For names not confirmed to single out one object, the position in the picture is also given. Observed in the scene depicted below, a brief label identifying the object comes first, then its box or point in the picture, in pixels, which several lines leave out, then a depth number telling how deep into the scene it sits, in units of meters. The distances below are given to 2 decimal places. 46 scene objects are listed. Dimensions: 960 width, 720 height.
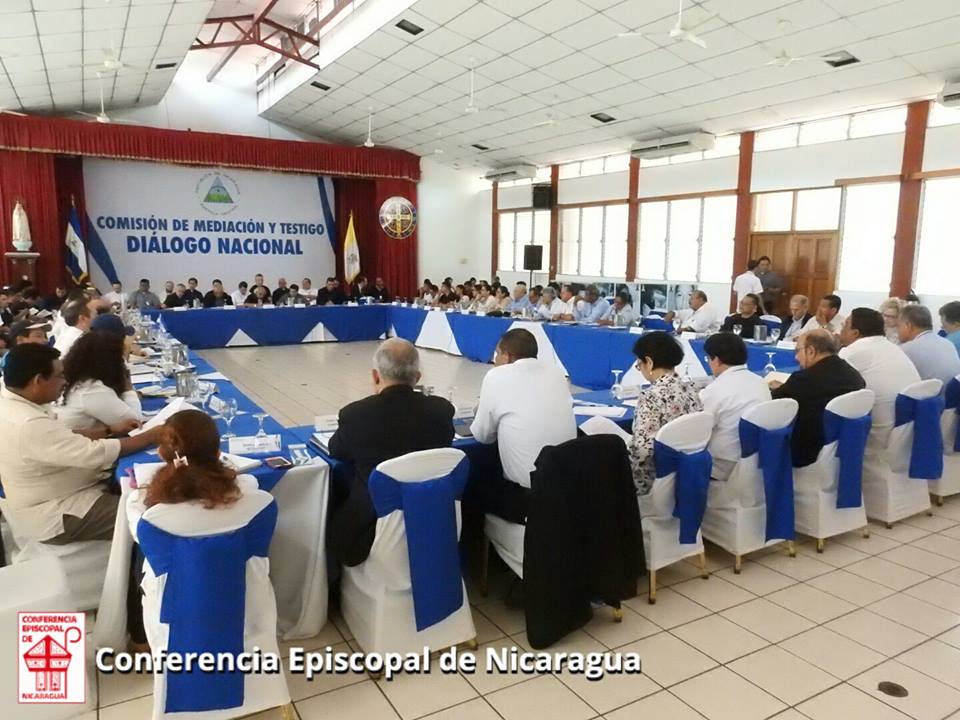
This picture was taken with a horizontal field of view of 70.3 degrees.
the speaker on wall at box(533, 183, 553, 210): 13.45
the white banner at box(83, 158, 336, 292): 11.65
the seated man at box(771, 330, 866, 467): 3.27
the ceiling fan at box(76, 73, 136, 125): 8.67
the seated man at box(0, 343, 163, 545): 2.38
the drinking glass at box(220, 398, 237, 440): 3.10
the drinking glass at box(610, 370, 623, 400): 3.82
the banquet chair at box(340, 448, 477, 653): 2.25
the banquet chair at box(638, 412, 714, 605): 2.72
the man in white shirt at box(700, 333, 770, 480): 3.04
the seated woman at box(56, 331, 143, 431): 2.76
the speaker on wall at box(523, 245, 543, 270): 12.98
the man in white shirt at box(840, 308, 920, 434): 3.61
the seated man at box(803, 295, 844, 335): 5.29
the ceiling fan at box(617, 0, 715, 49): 5.30
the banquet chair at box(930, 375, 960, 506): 3.97
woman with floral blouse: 2.83
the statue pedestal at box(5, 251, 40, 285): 10.32
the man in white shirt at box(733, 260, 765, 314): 9.62
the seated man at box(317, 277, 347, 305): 11.73
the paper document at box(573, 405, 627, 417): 3.38
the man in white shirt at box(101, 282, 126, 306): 9.80
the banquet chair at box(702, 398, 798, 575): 3.00
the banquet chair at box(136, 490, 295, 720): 1.83
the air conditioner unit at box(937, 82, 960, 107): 6.98
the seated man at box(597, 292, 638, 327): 7.79
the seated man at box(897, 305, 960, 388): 4.00
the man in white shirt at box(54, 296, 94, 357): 4.39
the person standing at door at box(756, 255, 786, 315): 9.75
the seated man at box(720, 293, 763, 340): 6.45
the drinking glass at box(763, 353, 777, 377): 4.87
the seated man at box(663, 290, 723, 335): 7.18
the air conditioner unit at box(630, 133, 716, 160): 9.96
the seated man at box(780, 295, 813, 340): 6.15
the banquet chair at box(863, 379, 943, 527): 3.60
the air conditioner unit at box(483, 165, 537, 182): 13.55
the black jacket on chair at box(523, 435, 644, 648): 2.38
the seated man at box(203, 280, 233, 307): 10.92
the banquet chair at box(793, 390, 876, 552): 3.25
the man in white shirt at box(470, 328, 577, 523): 2.64
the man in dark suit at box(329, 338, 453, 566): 2.34
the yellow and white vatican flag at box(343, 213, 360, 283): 13.45
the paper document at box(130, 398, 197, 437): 2.84
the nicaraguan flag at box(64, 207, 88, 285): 10.98
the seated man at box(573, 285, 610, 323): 8.30
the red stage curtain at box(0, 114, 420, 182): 10.10
